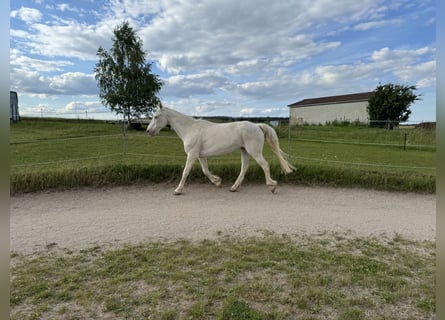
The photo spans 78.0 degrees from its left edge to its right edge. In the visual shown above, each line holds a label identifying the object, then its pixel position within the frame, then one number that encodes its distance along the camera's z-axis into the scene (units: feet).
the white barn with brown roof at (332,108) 130.96
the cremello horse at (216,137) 17.61
